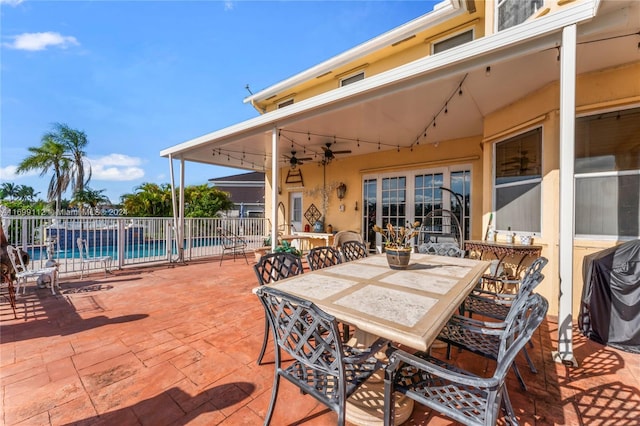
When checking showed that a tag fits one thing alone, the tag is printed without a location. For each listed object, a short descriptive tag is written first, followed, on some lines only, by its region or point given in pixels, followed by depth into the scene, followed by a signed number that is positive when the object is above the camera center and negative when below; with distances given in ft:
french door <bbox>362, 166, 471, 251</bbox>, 17.65 +1.06
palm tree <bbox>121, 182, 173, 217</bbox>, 42.78 +1.55
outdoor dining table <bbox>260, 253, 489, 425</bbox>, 3.98 -1.81
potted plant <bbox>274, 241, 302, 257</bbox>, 15.40 -2.41
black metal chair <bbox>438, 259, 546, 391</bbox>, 5.36 -2.92
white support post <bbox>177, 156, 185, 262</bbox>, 21.22 -1.62
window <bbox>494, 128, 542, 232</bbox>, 11.23 +1.33
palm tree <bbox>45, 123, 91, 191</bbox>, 42.59 +10.77
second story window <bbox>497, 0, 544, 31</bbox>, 12.61 +10.49
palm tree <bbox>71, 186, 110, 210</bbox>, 45.78 +2.37
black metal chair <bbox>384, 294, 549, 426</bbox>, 3.41 -2.79
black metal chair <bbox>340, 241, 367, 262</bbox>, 10.86 -1.80
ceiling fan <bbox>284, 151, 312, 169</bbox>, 21.51 +4.95
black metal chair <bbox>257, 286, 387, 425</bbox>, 3.88 -2.57
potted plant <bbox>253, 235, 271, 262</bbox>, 18.60 -3.01
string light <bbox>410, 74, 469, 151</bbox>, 10.61 +5.17
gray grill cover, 7.66 -2.75
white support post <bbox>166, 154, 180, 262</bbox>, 21.07 -1.25
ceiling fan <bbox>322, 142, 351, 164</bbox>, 19.56 +4.70
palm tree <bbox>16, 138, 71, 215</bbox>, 40.70 +7.51
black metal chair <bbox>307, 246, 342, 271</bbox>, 9.17 -1.82
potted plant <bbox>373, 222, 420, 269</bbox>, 7.82 -1.24
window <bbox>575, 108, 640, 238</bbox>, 9.09 +1.32
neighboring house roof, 71.00 +6.61
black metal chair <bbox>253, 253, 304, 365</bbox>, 7.84 -1.75
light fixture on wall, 23.35 +1.85
